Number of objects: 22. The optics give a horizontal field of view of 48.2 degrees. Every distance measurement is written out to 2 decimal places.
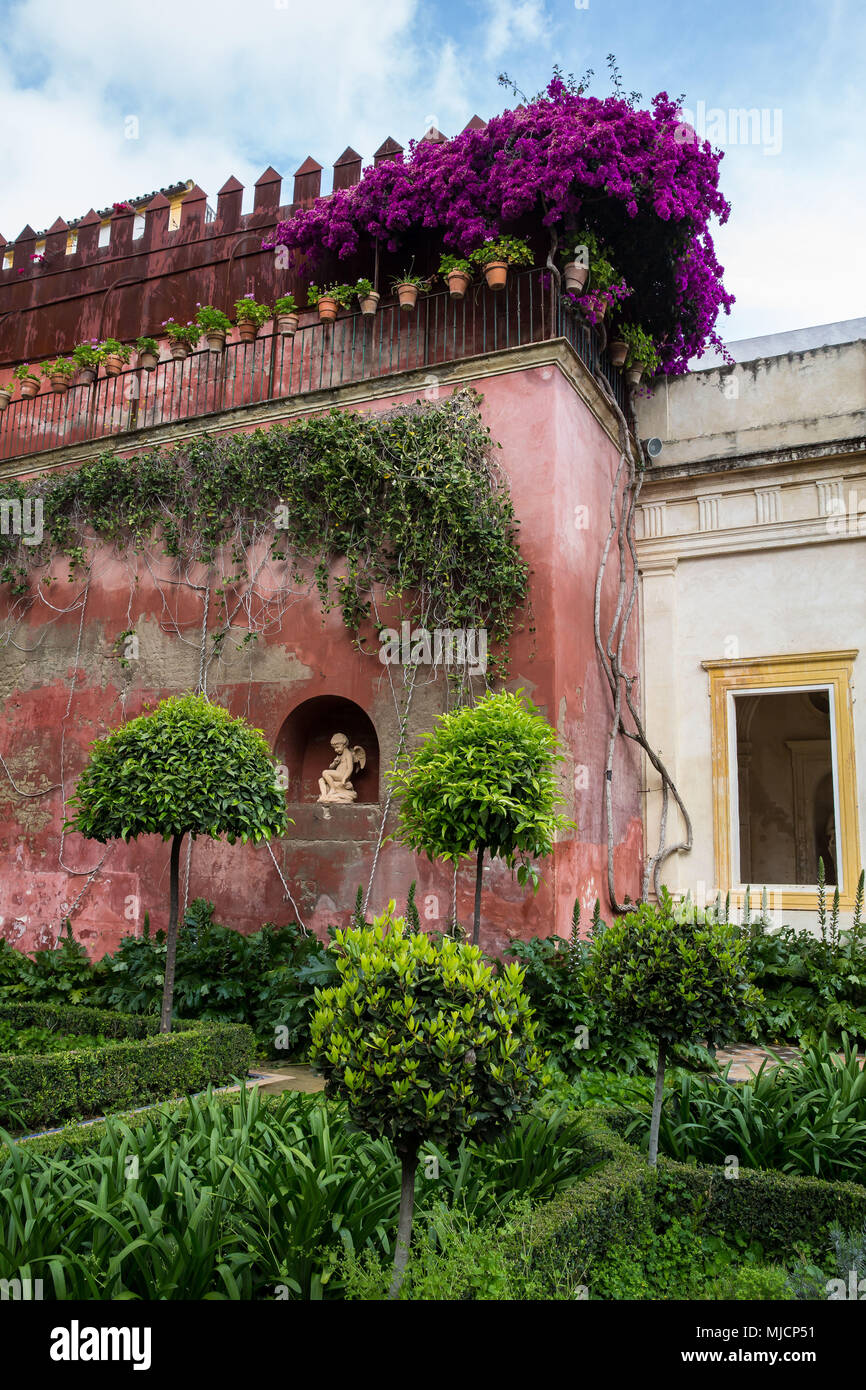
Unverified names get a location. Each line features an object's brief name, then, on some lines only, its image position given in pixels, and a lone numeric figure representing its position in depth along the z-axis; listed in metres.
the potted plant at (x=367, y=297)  9.53
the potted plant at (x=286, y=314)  10.01
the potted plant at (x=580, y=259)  8.91
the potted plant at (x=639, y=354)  10.16
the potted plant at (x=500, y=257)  8.84
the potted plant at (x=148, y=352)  10.78
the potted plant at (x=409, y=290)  9.25
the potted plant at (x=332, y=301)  9.71
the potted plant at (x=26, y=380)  11.82
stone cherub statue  8.94
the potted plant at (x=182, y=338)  10.59
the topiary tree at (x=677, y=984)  4.09
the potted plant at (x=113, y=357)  11.17
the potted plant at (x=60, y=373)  11.52
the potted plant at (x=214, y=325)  10.44
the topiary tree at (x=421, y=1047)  2.79
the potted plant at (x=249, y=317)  10.30
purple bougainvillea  8.72
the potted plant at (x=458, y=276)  9.02
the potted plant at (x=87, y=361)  11.32
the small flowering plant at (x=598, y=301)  9.04
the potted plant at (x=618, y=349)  10.10
